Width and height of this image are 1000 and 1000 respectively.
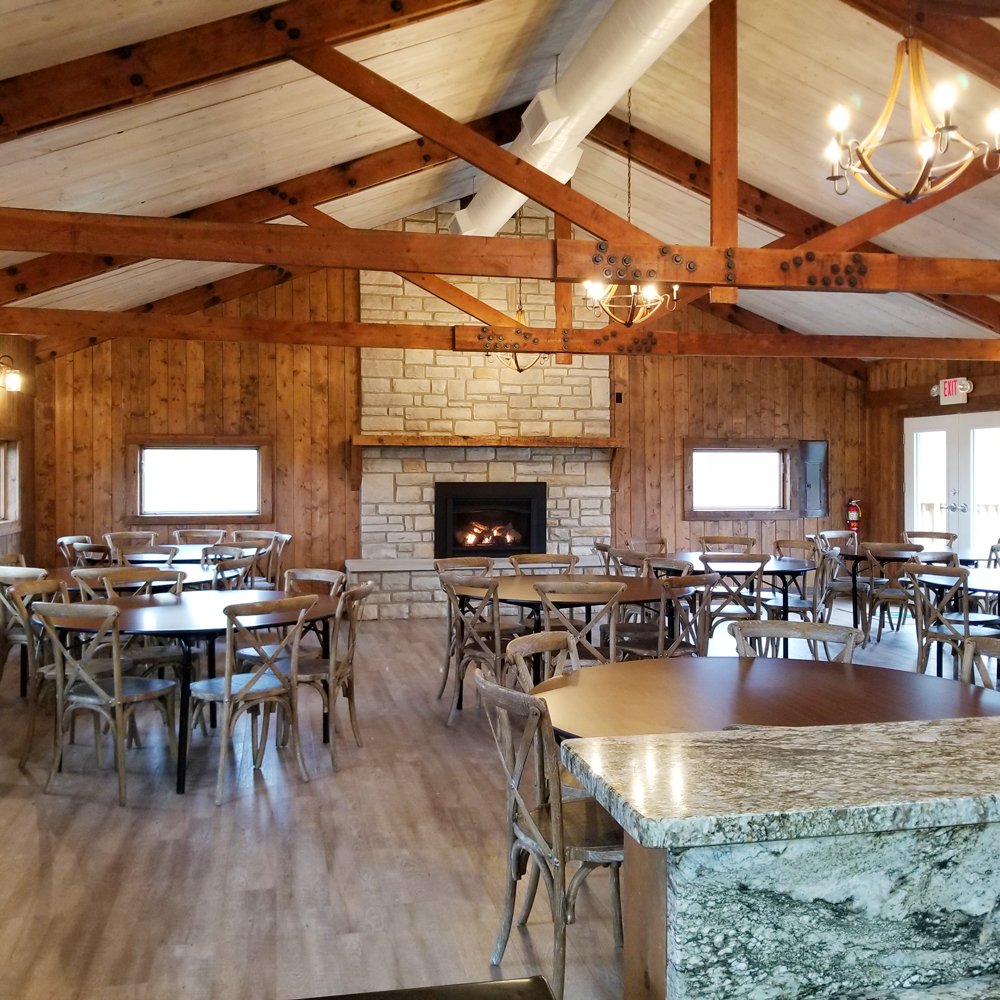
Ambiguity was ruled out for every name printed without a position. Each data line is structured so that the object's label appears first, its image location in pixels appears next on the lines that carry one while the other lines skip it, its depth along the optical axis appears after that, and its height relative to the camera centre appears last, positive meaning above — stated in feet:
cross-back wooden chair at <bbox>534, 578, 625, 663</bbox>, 15.06 -1.85
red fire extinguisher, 35.96 -0.91
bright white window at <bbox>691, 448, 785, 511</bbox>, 35.91 +0.45
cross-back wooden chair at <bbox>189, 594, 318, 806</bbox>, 13.52 -3.03
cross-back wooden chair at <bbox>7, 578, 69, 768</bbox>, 14.75 -2.51
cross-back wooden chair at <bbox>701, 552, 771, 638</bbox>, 17.66 -1.91
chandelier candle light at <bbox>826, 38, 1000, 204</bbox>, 11.32 +4.42
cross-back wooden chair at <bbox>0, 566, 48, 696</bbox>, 17.97 -2.90
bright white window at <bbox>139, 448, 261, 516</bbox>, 31.42 +0.33
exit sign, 31.39 +3.48
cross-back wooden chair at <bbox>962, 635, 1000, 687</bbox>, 10.36 -1.77
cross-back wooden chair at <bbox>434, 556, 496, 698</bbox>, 19.34 -1.75
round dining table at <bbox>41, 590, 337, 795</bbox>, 13.65 -2.02
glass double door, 31.50 +0.58
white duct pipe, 14.83 +7.57
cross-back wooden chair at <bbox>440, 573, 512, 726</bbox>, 17.47 -2.70
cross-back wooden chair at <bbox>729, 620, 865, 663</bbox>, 11.77 -1.83
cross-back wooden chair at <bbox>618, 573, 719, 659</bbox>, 16.39 -2.52
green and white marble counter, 3.80 -1.62
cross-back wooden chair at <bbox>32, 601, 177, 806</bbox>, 13.41 -3.01
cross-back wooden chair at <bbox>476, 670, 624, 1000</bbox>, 7.84 -3.12
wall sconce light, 24.71 +3.06
